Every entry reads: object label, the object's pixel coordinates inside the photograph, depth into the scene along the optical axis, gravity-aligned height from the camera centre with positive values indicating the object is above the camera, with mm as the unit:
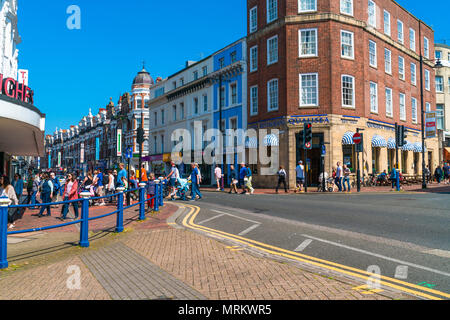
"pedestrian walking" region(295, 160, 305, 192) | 21156 -293
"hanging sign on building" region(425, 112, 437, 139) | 25344 +3480
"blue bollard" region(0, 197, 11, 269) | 5020 -879
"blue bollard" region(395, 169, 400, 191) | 20286 -521
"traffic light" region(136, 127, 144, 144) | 15805 +1654
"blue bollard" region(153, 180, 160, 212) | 11766 -1047
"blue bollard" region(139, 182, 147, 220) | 9906 -909
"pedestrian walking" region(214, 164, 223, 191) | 23180 -192
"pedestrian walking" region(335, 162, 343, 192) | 20594 -481
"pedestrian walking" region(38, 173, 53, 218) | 12750 -745
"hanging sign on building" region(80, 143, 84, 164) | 76969 +3793
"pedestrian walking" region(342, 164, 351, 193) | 20822 -370
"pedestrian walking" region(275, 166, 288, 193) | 20681 -403
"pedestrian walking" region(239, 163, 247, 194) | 20306 -265
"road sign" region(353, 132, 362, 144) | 20383 +1889
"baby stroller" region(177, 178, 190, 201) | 17516 -956
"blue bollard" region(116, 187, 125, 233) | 8070 -1061
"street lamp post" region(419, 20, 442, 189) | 22312 +403
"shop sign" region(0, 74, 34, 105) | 10836 +2897
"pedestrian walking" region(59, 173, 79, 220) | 11131 -716
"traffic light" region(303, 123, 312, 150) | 20219 +2082
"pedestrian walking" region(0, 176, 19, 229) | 9064 -624
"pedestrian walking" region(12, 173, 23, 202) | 14070 -567
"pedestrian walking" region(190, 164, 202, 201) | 16567 -568
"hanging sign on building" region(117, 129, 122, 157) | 28812 +3099
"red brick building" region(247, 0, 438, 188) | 25234 +7427
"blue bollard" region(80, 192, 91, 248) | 6477 -979
